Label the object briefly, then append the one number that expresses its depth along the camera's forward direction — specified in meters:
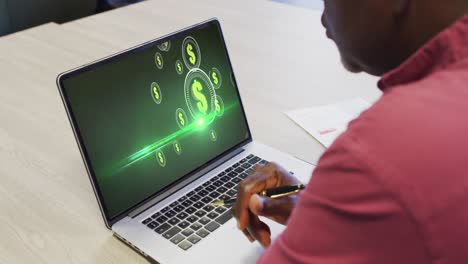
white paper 1.84
